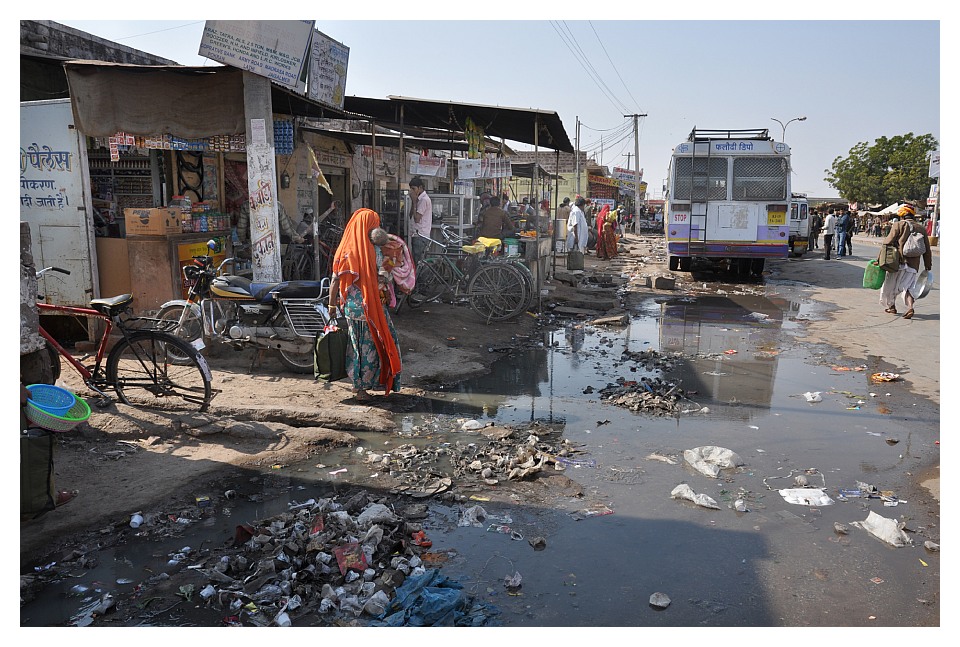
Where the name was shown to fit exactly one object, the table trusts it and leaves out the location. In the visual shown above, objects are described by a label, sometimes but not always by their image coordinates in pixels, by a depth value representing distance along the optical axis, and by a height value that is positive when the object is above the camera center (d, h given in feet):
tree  147.13 +13.89
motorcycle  21.47 -2.54
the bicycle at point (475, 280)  32.30 -2.33
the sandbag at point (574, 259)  55.31 -2.18
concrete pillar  23.59 +1.84
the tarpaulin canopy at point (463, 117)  32.68 +5.95
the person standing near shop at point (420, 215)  36.14 +0.89
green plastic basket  12.05 -3.33
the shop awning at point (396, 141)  44.42 +6.31
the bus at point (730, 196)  47.70 +2.49
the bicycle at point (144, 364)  17.15 -3.40
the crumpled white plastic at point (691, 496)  13.69 -5.34
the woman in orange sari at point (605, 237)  74.33 -0.55
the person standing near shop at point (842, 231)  77.48 +0.12
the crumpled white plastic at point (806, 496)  13.97 -5.42
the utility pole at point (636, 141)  131.41 +17.54
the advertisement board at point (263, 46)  22.16 +6.19
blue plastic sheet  9.65 -5.36
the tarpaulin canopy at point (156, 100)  23.38 +4.55
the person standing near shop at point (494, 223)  40.19 +0.51
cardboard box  25.02 +0.39
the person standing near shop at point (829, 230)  74.18 +0.22
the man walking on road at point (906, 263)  35.17 -1.56
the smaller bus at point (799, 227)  76.17 +0.56
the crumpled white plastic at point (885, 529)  12.29 -5.41
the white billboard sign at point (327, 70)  26.48 +6.47
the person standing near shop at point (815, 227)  90.73 +0.70
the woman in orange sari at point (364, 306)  19.17 -2.09
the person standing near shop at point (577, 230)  61.21 +0.12
